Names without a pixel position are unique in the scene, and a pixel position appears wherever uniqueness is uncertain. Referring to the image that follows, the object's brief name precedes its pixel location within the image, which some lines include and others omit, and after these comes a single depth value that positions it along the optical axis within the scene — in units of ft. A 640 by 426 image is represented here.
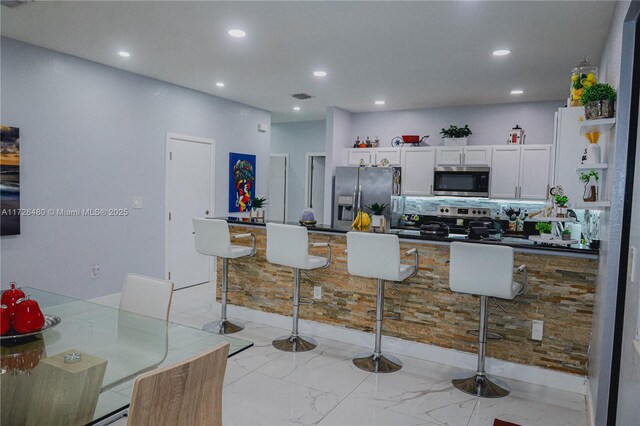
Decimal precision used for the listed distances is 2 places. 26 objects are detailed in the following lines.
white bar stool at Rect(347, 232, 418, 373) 10.07
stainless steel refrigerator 20.92
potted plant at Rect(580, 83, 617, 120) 7.50
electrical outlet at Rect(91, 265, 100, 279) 15.46
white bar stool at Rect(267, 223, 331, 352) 11.46
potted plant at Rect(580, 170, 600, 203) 8.49
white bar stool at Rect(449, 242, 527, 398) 9.02
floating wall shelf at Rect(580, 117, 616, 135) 7.42
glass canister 9.38
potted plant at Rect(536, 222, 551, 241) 10.53
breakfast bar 9.89
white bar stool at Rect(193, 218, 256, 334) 12.76
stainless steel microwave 19.58
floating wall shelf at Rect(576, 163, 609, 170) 8.09
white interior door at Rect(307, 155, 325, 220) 28.19
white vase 8.54
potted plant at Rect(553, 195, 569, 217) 9.91
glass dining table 4.98
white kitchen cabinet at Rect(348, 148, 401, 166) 21.71
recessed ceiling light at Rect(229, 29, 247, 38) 11.87
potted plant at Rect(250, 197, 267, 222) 15.34
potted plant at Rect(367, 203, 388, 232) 12.00
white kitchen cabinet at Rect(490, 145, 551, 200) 18.69
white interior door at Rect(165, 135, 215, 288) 18.29
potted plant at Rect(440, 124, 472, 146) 20.30
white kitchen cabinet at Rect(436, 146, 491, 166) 19.81
